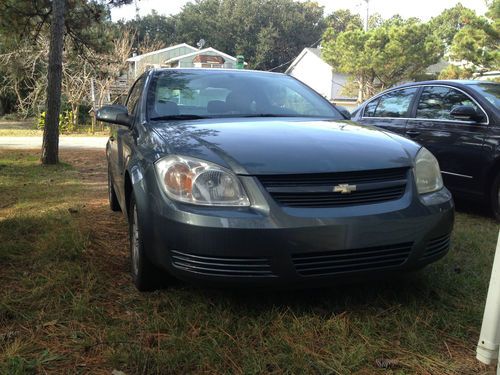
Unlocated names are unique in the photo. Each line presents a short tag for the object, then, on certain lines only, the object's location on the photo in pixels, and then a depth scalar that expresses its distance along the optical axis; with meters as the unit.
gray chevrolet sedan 2.54
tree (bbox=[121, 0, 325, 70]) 61.38
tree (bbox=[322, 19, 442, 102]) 28.62
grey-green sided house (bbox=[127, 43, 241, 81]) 37.26
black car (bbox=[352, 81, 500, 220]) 5.12
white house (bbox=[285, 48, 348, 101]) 40.03
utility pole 30.73
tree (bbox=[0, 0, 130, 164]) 9.13
